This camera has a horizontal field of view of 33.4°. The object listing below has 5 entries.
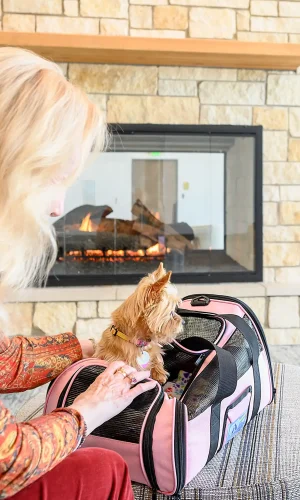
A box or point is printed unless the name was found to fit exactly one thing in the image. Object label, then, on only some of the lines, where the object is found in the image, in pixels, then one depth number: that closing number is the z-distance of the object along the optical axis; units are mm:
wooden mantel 2238
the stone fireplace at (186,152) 2404
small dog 1206
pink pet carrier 925
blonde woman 736
